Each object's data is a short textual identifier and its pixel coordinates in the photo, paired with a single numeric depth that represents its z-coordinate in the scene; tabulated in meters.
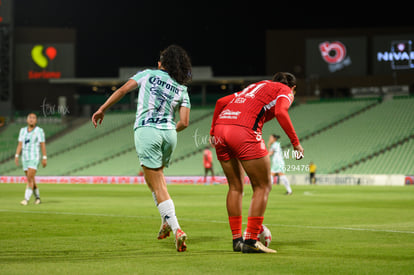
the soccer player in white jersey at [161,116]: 16.05
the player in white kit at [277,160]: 51.19
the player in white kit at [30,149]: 35.97
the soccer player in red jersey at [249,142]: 16.03
